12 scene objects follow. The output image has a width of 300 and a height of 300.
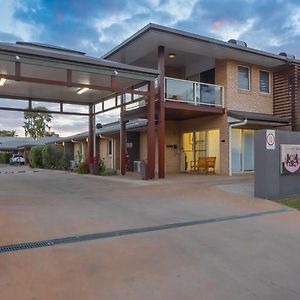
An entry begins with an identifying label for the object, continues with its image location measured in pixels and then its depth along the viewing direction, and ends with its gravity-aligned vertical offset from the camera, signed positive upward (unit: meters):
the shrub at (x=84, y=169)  17.00 -0.96
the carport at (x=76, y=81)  9.76 +3.14
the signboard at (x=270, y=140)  8.22 +0.36
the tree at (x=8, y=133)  71.23 +4.90
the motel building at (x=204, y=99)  12.87 +2.72
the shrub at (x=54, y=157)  23.27 -0.35
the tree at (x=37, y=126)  57.44 +5.34
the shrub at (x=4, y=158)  44.97 -0.82
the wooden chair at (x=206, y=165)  14.38 -0.61
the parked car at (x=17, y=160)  38.49 -0.98
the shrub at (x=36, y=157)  26.39 -0.39
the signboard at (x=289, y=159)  8.50 -0.19
